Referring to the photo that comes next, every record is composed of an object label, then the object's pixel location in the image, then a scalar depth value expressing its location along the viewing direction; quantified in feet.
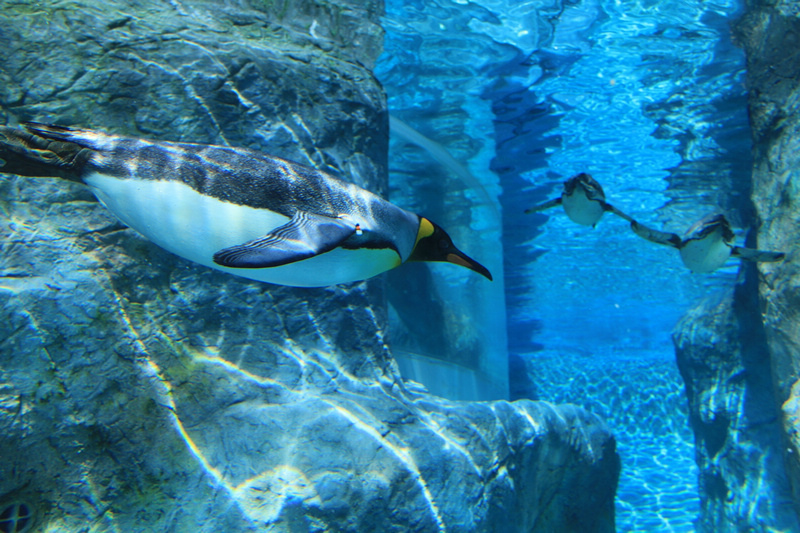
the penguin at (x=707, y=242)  18.26
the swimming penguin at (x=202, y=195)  6.53
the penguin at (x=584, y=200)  19.71
